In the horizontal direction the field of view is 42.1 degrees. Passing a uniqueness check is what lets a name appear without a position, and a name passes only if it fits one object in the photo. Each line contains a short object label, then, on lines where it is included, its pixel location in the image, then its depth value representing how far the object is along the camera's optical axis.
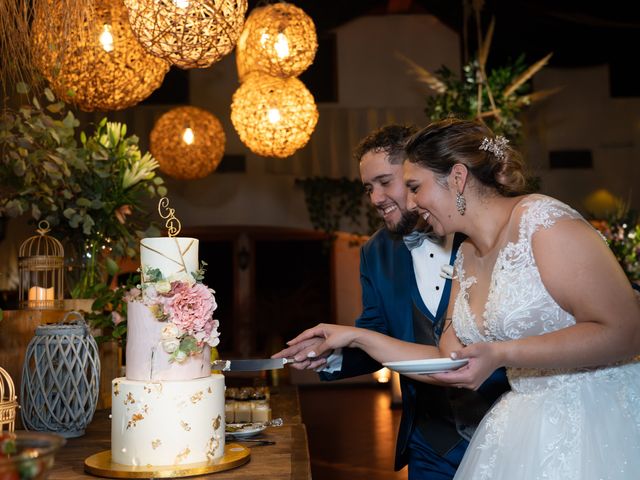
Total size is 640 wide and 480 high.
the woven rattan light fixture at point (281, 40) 4.87
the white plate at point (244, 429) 2.52
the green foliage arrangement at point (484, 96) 6.23
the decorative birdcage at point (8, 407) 2.14
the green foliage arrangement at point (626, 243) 5.77
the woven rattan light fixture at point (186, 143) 7.54
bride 2.01
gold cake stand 1.99
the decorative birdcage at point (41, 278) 3.16
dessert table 2.03
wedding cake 2.06
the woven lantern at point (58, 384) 2.60
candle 3.14
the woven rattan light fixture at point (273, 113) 5.47
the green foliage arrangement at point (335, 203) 10.96
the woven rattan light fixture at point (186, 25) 3.32
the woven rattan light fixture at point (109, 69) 4.06
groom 2.71
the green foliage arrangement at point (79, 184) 3.09
